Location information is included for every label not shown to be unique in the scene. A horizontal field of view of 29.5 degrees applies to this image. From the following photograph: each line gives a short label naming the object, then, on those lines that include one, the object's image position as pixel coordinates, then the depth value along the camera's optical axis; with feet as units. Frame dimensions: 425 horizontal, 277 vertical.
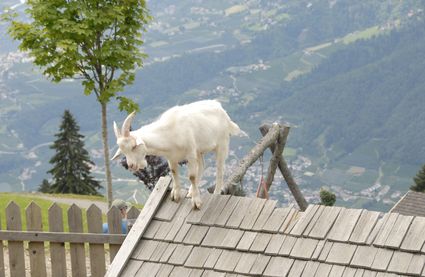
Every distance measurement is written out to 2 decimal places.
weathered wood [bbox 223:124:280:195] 33.39
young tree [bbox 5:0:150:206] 67.51
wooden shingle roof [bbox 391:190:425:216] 106.31
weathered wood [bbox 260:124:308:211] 43.65
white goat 24.36
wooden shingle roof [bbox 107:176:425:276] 21.57
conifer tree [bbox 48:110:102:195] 136.36
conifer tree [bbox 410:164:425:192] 155.33
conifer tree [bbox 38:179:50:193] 142.86
